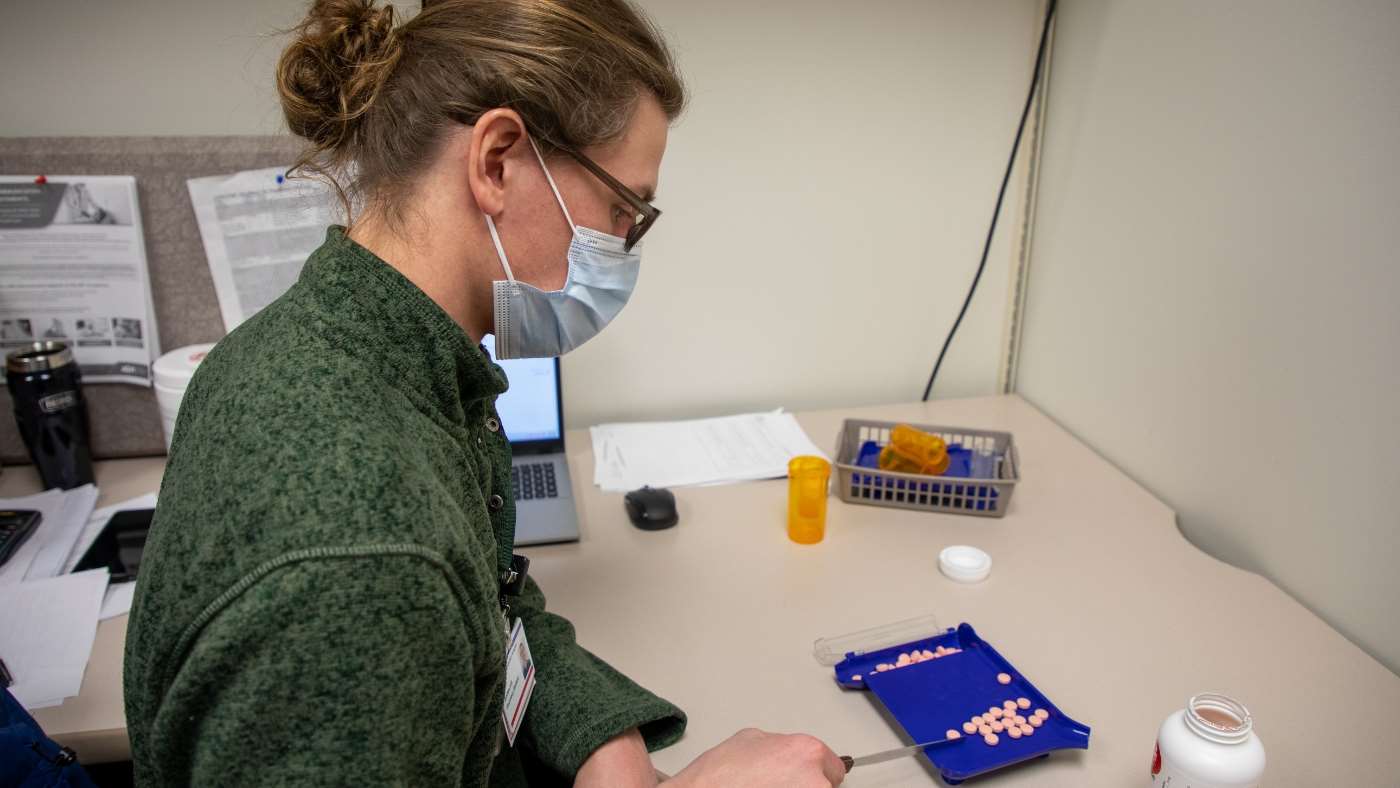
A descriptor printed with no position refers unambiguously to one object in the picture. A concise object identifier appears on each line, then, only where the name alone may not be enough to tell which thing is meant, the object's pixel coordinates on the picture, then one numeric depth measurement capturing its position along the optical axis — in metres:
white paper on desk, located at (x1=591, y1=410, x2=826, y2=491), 1.32
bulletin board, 1.22
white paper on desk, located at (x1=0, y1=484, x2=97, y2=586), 1.03
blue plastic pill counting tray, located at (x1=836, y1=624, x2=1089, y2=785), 0.77
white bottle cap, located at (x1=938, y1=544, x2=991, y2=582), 1.05
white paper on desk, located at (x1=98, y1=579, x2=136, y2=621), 0.96
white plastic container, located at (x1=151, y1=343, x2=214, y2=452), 1.24
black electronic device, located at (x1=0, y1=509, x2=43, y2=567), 1.06
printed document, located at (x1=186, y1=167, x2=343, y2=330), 1.28
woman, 0.47
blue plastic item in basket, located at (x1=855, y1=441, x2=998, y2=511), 1.21
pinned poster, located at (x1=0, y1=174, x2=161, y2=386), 1.23
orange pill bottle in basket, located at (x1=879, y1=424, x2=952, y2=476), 1.23
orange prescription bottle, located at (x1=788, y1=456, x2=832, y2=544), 1.12
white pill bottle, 0.63
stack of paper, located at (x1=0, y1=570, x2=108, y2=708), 0.85
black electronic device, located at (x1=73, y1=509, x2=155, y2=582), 1.05
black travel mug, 1.20
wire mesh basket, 1.19
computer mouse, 1.17
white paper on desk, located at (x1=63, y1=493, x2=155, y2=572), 1.07
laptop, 1.19
